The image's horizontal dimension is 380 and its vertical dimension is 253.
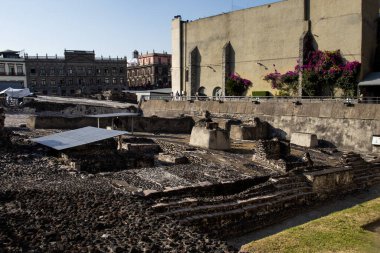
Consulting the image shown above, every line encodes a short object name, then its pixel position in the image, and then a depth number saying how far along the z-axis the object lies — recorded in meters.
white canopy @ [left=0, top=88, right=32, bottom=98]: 35.56
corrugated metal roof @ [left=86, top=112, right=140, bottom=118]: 21.97
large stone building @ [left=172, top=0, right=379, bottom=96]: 28.55
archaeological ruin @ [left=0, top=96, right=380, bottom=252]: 8.09
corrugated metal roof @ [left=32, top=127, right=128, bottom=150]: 14.92
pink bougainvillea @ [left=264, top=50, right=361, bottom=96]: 27.98
